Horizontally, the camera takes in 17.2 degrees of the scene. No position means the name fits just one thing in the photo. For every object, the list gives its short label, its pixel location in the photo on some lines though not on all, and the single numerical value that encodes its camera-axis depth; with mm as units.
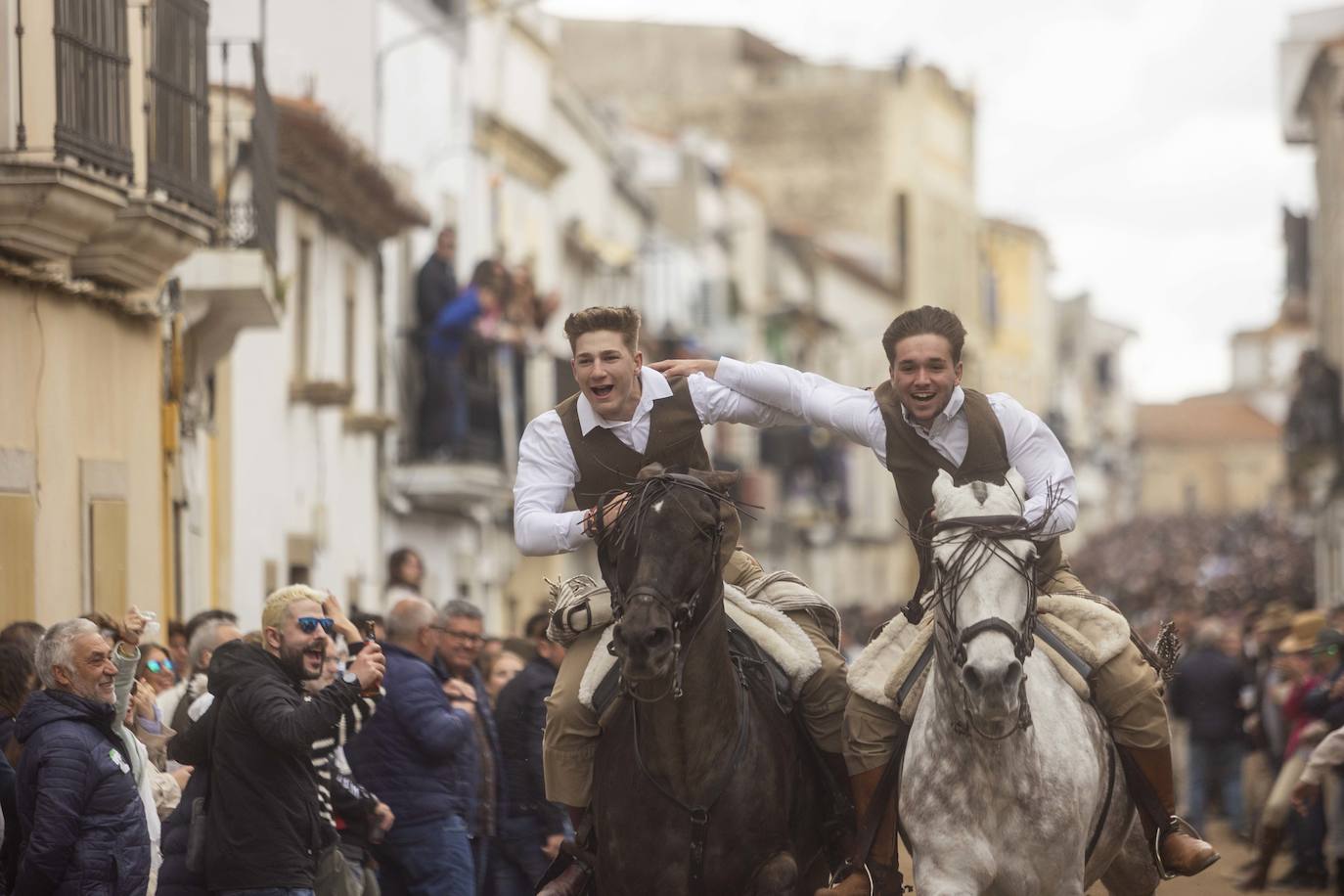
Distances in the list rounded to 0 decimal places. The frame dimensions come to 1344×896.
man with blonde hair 16013
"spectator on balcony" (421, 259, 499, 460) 49497
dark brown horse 13630
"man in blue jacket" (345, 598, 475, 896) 19753
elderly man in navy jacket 15446
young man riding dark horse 14987
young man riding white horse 14892
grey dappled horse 13414
